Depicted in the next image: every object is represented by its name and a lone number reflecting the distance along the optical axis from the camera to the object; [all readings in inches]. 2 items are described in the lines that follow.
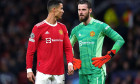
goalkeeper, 757.9
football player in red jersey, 691.4
